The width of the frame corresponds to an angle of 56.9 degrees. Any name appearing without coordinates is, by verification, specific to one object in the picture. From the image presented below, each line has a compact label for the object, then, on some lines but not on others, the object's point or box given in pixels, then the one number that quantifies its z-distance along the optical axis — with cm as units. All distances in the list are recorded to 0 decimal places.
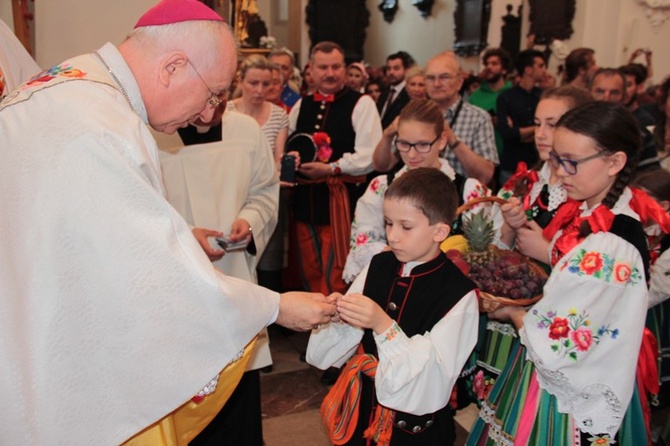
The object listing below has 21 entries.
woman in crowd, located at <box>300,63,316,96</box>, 670
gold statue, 716
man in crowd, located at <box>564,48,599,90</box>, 600
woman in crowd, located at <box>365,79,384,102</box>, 762
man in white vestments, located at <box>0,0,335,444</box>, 139
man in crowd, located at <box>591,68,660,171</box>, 421
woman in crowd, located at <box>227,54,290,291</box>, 425
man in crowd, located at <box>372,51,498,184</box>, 385
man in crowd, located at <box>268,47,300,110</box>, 602
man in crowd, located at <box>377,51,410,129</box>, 500
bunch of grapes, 212
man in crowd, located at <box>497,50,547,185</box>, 555
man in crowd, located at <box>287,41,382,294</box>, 412
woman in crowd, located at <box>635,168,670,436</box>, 261
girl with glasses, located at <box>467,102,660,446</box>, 196
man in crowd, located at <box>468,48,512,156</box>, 634
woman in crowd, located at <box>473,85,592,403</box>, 240
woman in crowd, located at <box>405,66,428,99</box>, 516
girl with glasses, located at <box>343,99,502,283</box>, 285
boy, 187
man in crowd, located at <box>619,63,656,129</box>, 439
